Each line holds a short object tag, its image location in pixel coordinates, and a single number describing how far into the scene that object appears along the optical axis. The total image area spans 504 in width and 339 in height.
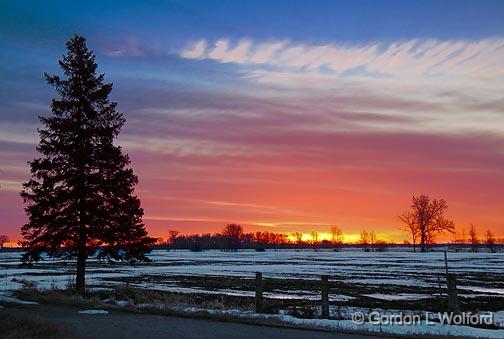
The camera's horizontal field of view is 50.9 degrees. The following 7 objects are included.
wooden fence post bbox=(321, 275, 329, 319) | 18.78
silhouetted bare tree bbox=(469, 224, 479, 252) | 180.10
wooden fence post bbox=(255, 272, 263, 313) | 20.14
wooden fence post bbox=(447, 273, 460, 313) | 18.25
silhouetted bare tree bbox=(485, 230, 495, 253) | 176.85
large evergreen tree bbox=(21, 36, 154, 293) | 25.38
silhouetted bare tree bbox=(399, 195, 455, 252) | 138.73
